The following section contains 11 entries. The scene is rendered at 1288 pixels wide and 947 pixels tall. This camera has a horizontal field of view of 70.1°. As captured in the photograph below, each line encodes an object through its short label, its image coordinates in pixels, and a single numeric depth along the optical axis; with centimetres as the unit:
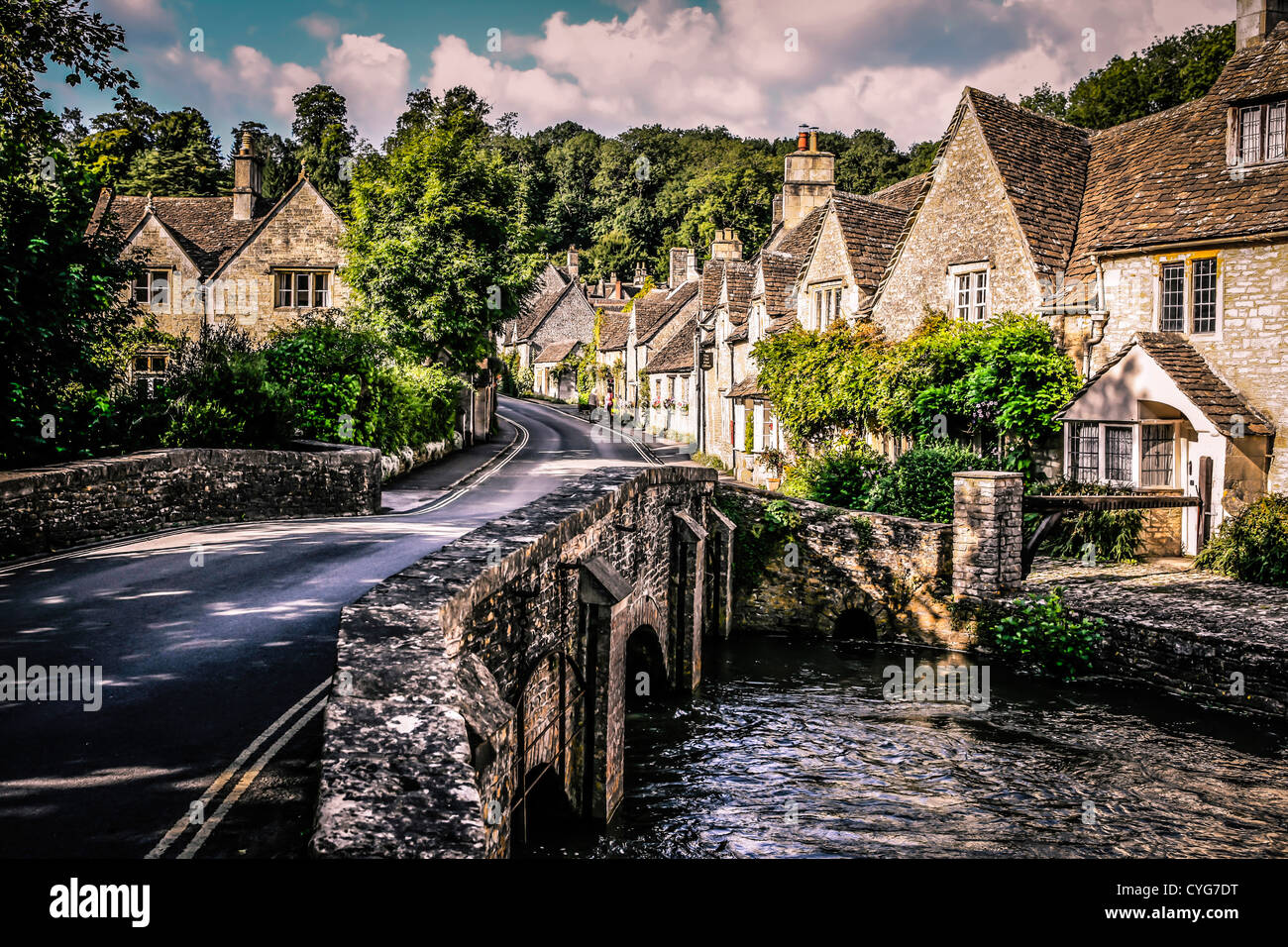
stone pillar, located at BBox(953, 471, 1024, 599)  1856
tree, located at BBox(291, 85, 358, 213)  6325
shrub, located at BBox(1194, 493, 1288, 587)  1742
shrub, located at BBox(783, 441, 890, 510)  2375
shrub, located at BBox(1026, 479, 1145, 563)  2009
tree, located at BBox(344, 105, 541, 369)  3416
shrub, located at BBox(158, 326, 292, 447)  1961
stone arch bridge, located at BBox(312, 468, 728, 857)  434
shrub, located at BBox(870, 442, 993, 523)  2150
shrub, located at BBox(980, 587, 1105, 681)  1680
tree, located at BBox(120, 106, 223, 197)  5647
